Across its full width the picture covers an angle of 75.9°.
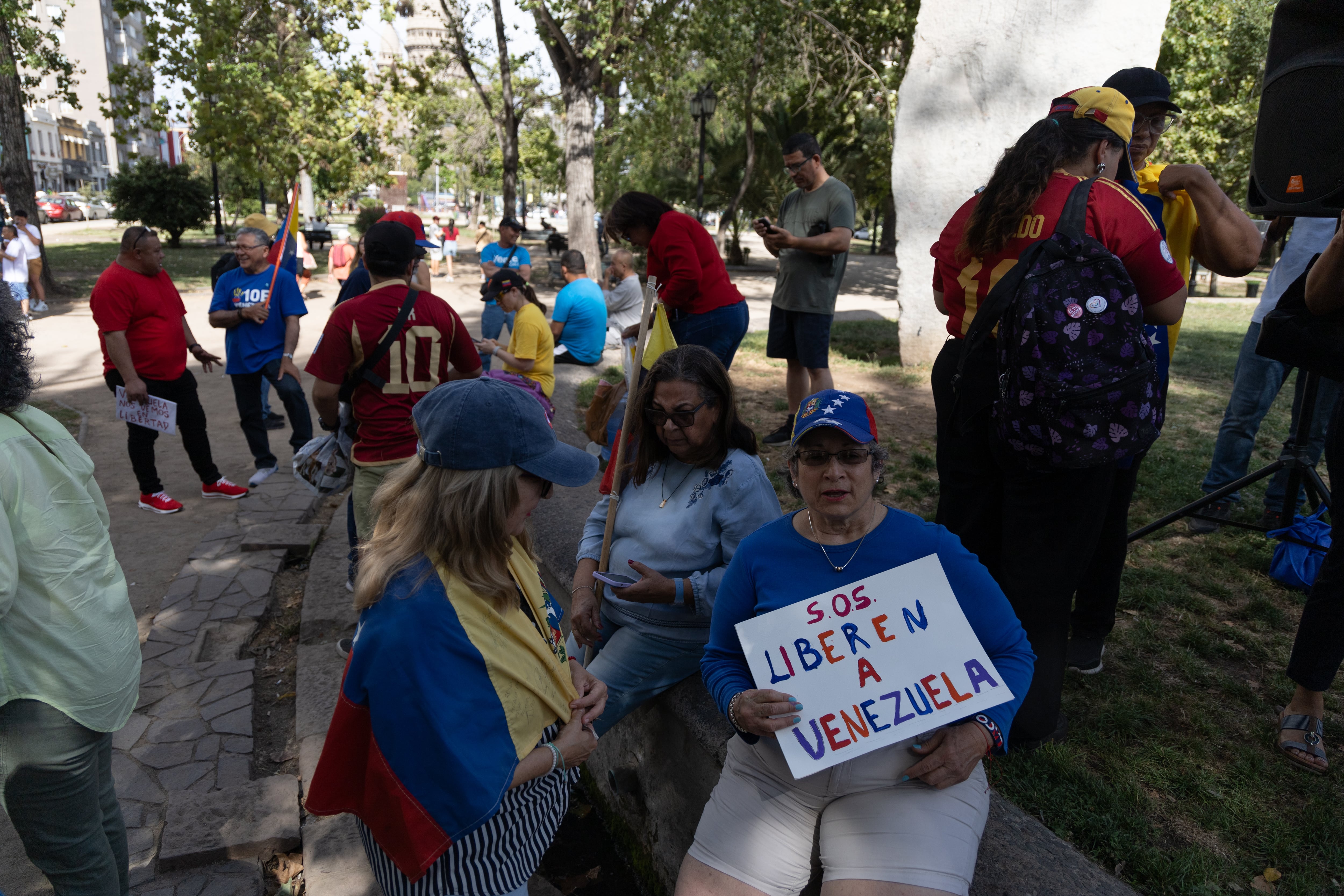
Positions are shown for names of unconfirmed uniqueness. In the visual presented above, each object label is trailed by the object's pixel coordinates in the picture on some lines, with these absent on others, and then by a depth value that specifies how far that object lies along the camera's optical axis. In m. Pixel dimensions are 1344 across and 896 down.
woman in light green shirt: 1.96
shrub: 26.30
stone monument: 7.45
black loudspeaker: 2.73
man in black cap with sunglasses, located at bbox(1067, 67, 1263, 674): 2.82
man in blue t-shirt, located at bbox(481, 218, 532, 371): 10.39
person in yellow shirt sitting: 5.83
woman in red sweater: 5.18
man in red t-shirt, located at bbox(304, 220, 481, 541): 3.86
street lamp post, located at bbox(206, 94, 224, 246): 27.22
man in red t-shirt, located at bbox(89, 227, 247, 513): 5.61
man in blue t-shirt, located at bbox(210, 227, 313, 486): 6.44
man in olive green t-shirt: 5.89
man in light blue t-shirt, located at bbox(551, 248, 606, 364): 7.80
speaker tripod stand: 3.95
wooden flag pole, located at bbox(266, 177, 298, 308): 6.49
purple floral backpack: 2.30
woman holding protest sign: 1.90
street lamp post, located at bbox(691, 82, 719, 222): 20.28
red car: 43.38
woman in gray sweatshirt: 2.75
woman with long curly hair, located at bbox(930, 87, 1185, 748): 2.46
